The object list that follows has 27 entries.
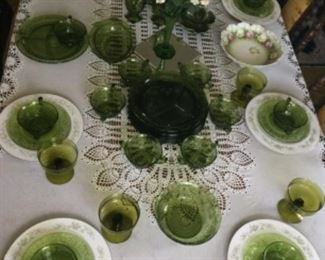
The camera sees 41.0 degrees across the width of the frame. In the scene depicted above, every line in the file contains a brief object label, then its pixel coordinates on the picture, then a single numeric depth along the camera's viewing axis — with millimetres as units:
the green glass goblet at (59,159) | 1190
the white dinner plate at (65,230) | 1046
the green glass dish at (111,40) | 1519
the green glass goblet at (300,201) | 1215
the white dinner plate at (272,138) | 1376
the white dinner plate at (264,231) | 1132
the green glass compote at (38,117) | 1251
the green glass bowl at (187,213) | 1155
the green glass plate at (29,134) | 1230
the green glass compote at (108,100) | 1380
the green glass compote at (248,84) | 1495
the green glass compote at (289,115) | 1434
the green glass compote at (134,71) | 1450
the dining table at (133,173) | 1129
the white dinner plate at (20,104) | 1208
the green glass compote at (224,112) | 1412
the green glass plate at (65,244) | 1053
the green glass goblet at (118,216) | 1103
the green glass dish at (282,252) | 1149
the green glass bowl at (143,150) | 1283
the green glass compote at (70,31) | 1521
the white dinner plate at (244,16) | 1755
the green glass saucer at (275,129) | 1402
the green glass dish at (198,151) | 1305
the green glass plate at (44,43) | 1467
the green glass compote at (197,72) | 1506
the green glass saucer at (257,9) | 1791
